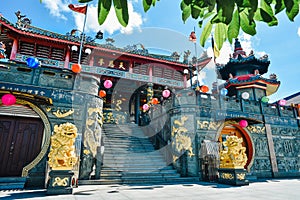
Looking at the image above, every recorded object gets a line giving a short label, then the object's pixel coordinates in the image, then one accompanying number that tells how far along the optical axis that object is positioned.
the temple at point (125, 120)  6.39
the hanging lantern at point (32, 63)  6.99
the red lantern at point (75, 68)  7.72
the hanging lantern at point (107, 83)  10.83
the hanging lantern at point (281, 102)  11.11
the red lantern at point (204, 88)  10.50
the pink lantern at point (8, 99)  6.07
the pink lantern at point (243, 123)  9.17
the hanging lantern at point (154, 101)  12.91
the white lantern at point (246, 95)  12.77
